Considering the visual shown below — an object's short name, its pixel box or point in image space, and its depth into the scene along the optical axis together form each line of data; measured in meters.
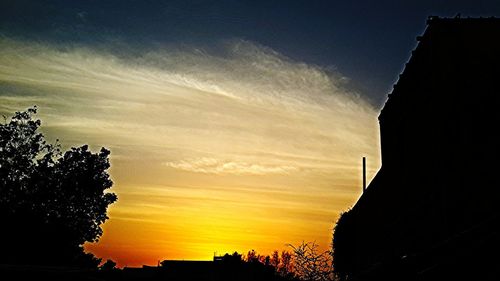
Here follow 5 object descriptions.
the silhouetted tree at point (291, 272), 25.98
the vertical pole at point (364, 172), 37.34
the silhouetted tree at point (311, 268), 24.62
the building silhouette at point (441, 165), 4.23
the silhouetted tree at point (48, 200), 34.09
